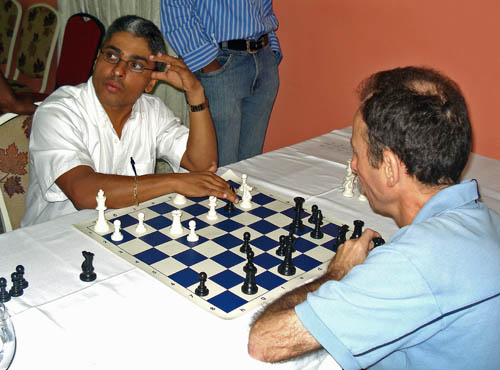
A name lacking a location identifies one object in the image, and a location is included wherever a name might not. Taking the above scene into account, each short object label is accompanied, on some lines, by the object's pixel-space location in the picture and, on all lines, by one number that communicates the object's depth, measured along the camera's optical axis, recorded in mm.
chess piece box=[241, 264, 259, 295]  1480
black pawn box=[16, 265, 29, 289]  1423
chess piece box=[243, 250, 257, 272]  1561
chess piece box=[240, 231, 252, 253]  1688
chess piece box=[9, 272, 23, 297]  1401
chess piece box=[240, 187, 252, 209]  2029
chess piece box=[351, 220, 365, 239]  1853
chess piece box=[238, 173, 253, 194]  2088
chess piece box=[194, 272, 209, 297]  1452
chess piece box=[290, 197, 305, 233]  1868
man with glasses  2023
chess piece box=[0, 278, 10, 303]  1370
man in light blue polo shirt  1102
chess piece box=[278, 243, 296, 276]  1589
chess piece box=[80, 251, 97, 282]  1488
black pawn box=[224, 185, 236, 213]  1983
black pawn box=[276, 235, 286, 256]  1679
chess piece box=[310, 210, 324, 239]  1831
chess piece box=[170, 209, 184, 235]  1783
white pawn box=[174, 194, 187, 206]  2021
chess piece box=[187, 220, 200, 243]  1729
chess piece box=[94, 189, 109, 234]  1771
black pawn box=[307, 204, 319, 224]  1938
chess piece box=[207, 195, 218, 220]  1912
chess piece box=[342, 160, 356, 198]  2227
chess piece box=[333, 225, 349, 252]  1780
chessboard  1493
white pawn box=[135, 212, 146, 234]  1773
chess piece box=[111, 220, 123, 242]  1719
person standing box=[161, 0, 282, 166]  3049
